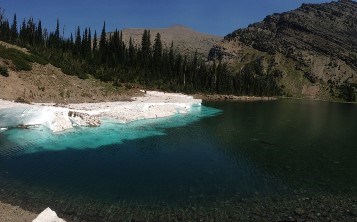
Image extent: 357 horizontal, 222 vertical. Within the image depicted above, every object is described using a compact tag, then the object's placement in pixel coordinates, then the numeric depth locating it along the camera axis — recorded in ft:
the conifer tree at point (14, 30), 404.16
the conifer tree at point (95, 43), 463.83
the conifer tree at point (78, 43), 427.17
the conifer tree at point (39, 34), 438.32
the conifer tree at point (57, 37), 448.57
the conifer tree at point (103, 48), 443.00
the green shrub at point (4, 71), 196.40
